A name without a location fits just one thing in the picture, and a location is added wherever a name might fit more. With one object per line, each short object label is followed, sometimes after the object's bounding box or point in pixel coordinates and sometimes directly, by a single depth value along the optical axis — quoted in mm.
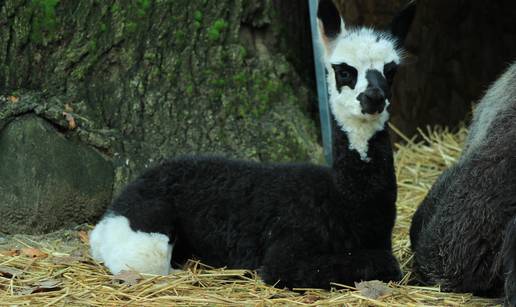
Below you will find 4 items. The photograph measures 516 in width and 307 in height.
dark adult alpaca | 8594
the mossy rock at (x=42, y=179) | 11516
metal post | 12977
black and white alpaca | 8930
